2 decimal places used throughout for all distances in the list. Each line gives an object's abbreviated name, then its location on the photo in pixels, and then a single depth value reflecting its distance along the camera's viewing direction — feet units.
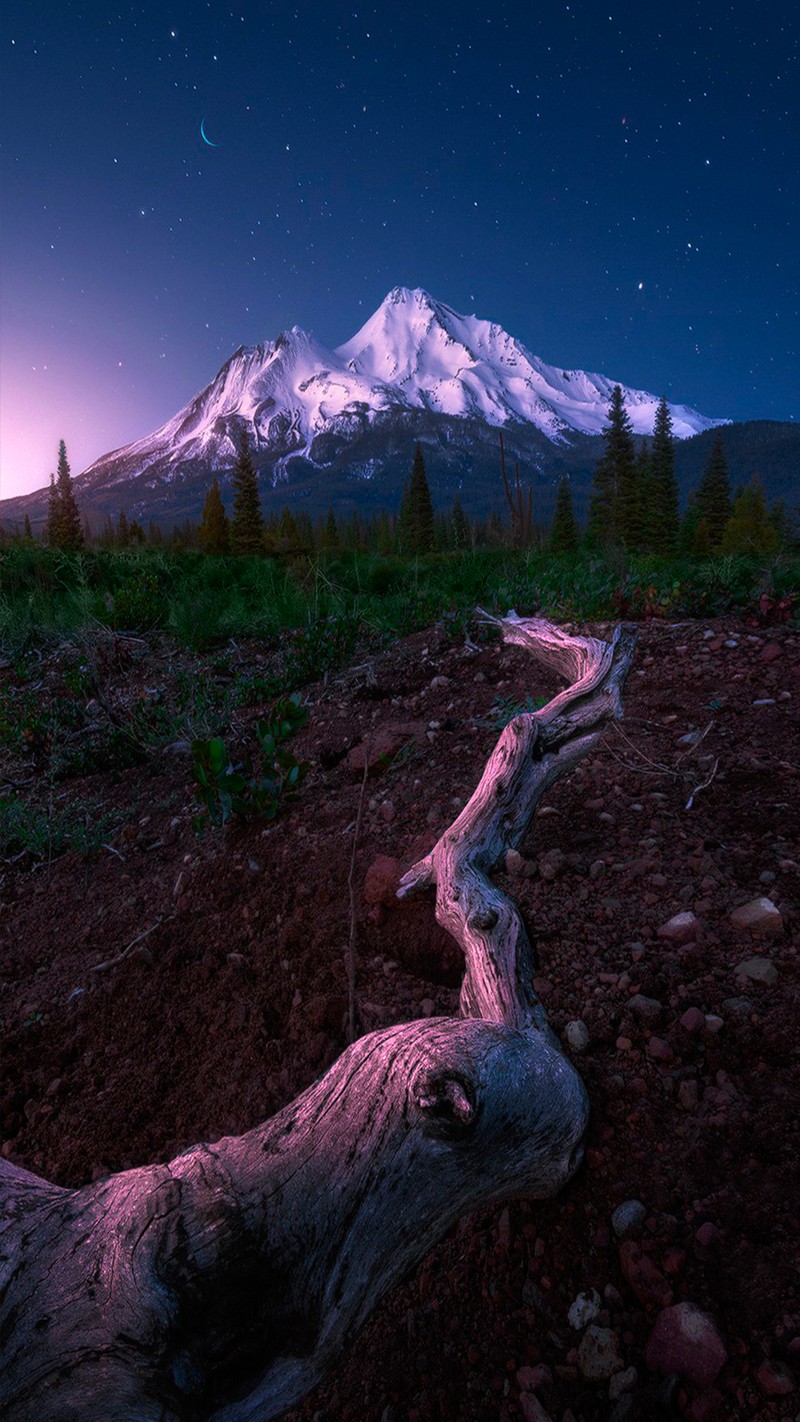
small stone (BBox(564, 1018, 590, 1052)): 5.51
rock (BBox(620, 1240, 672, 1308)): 3.76
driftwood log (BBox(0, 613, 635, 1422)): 2.85
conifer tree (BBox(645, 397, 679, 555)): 133.08
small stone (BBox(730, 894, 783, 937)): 6.16
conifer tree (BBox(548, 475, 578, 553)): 135.13
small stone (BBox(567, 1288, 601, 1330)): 3.90
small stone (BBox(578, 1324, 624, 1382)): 3.67
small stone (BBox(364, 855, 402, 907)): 8.36
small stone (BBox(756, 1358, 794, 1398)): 3.21
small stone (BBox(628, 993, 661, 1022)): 5.54
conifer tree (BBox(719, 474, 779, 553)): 97.04
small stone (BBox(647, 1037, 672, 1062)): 5.17
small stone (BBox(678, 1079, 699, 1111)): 4.76
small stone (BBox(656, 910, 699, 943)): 6.36
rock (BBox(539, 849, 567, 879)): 8.06
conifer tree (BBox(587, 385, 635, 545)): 129.49
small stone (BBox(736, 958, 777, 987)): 5.58
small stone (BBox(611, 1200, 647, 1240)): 4.09
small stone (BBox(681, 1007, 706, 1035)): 5.27
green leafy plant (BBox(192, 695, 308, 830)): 10.55
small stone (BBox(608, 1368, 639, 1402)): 3.55
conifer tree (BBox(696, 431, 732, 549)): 140.67
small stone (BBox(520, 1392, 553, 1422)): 3.59
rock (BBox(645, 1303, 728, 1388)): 3.39
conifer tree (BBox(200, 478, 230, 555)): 112.98
